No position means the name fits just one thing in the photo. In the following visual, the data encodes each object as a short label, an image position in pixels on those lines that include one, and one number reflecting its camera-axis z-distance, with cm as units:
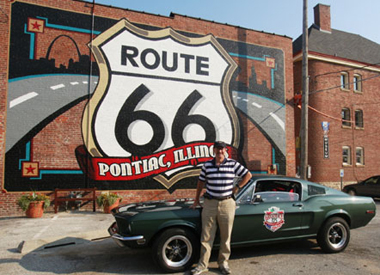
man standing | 435
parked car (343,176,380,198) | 1430
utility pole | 1254
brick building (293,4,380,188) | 1745
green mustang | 441
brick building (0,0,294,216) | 1034
